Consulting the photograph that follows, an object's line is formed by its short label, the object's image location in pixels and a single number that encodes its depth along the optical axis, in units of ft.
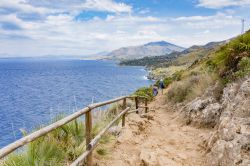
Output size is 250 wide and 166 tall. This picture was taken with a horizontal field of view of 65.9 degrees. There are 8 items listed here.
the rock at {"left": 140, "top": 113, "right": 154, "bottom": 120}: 24.91
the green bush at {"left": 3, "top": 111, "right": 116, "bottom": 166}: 9.52
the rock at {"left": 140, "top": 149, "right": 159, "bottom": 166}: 12.55
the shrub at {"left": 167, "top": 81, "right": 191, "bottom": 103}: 34.81
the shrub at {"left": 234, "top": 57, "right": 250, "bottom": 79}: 18.50
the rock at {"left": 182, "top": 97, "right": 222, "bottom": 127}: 19.73
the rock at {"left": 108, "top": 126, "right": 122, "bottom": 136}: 17.18
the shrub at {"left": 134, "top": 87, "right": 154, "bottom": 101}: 57.71
